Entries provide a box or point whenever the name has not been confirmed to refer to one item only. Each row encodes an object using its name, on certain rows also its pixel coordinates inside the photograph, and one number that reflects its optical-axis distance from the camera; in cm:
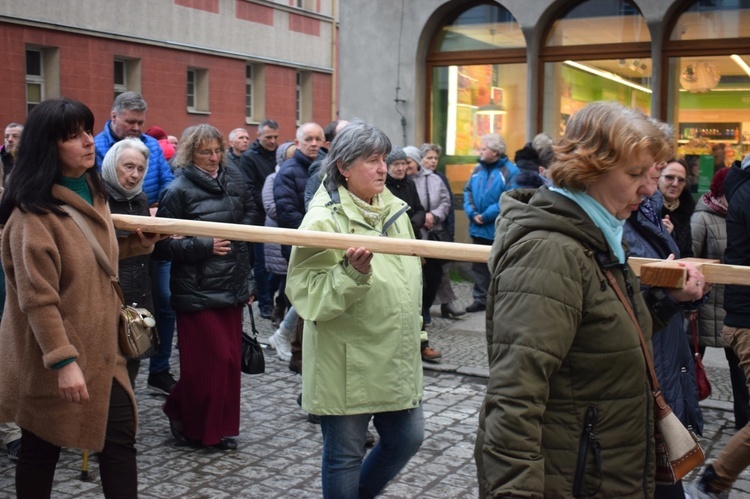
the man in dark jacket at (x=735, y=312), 502
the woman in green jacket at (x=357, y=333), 413
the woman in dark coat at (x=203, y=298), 619
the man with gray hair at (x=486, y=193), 1143
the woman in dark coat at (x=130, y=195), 618
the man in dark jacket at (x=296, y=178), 901
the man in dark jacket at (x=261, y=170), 1138
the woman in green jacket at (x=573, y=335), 262
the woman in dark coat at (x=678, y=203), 646
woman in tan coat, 394
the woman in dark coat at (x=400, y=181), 920
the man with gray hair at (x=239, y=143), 1285
